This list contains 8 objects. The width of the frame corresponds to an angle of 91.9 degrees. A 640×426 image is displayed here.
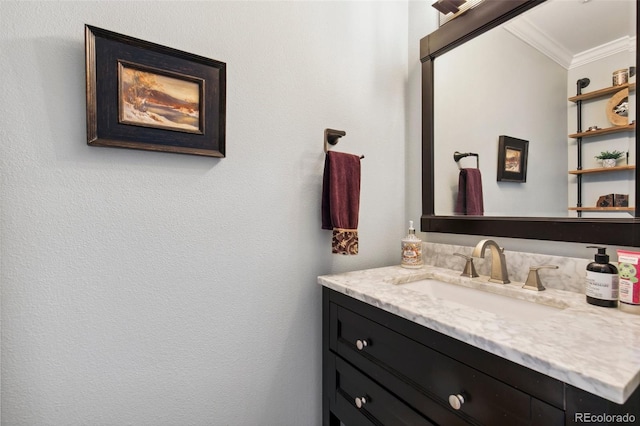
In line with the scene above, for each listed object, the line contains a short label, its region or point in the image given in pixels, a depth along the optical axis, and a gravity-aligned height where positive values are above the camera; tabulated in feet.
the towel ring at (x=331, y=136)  4.20 +1.03
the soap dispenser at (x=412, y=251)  4.58 -0.59
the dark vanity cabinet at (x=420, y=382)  1.92 -1.36
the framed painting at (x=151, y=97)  2.91 +1.18
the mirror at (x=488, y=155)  3.20 +0.75
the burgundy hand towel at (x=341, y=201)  4.03 +0.14
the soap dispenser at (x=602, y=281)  2.76 -0.63
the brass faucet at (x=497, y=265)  3.64 -0.63
